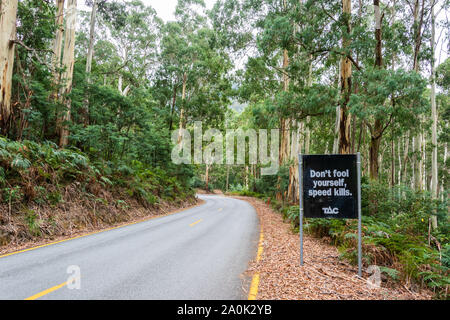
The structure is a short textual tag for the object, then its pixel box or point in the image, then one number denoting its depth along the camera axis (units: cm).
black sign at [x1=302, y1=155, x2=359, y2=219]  517
